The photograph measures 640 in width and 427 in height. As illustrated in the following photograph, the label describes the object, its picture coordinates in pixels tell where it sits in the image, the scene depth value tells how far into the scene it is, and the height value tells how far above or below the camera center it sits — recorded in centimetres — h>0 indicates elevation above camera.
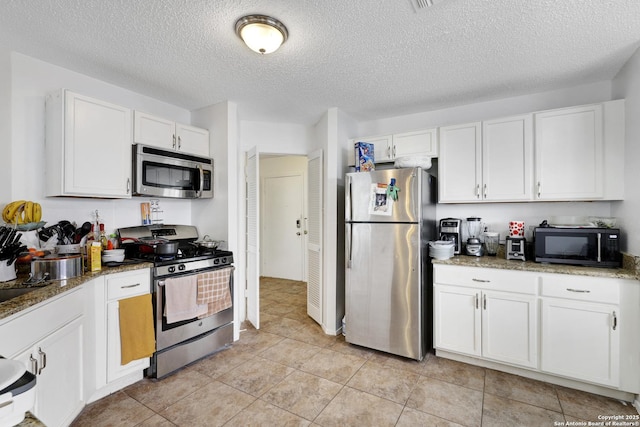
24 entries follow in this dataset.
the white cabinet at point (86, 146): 214 +52
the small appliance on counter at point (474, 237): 277 -26
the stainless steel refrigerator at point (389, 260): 258 -44
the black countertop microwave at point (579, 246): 219 -27
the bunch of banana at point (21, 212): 192 +1
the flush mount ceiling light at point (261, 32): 176 +110
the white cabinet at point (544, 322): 203 -85
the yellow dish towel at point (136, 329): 216 -86
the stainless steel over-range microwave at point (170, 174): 253 +37
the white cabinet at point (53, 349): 135 -71
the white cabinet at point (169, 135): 257 +74
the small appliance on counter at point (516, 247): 254 -31
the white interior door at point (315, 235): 333 -26
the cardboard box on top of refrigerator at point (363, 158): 303 +55
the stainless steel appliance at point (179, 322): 233 -89
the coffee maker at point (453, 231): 289 -19
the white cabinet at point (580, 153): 229 +47
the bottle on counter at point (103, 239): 244 -22
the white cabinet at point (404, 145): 297 +70
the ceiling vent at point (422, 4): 162 +115
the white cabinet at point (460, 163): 279 +47
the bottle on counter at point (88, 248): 212 -26
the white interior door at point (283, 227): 550 -28
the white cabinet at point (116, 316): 211 -74
